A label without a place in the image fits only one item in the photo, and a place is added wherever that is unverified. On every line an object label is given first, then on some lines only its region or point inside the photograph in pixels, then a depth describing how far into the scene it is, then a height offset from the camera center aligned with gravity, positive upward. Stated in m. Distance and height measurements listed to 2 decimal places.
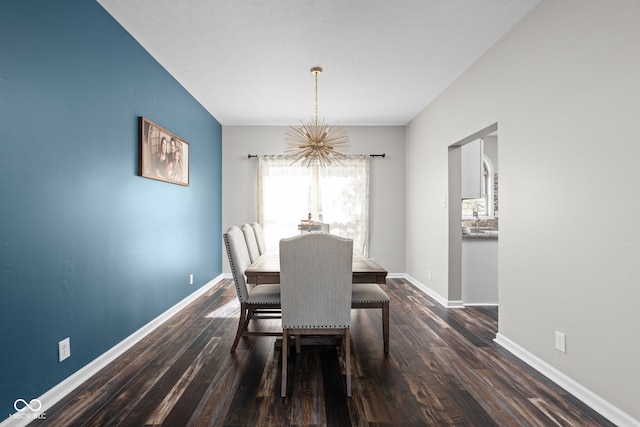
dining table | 2.37 -0.41
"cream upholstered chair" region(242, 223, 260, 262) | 3.22 -0.24
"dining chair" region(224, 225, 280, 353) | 2.53 -0.62
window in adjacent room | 6.12 +0.29
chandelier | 3.50 +1.03
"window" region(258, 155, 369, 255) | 5.66 +0.39
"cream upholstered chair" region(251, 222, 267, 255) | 3.83 -0.24
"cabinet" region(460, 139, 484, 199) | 4.11 +0.62
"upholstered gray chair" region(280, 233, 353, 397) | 2.02 -0.43
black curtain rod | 5.68 +1.07
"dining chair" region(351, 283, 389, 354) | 2.56 -0.65
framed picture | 3.01 +0.65
